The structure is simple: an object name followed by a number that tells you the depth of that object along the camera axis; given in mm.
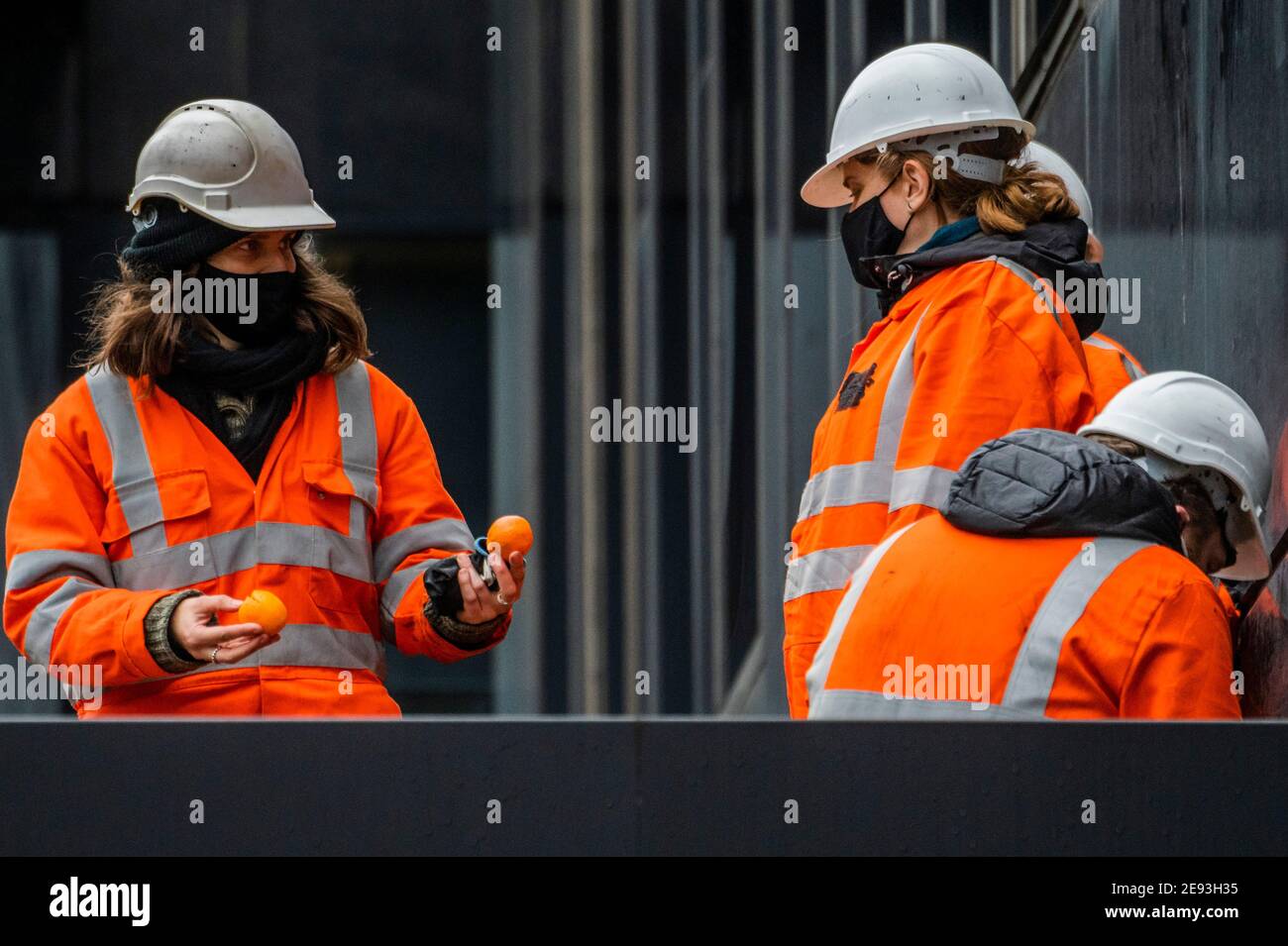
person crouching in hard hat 6543
